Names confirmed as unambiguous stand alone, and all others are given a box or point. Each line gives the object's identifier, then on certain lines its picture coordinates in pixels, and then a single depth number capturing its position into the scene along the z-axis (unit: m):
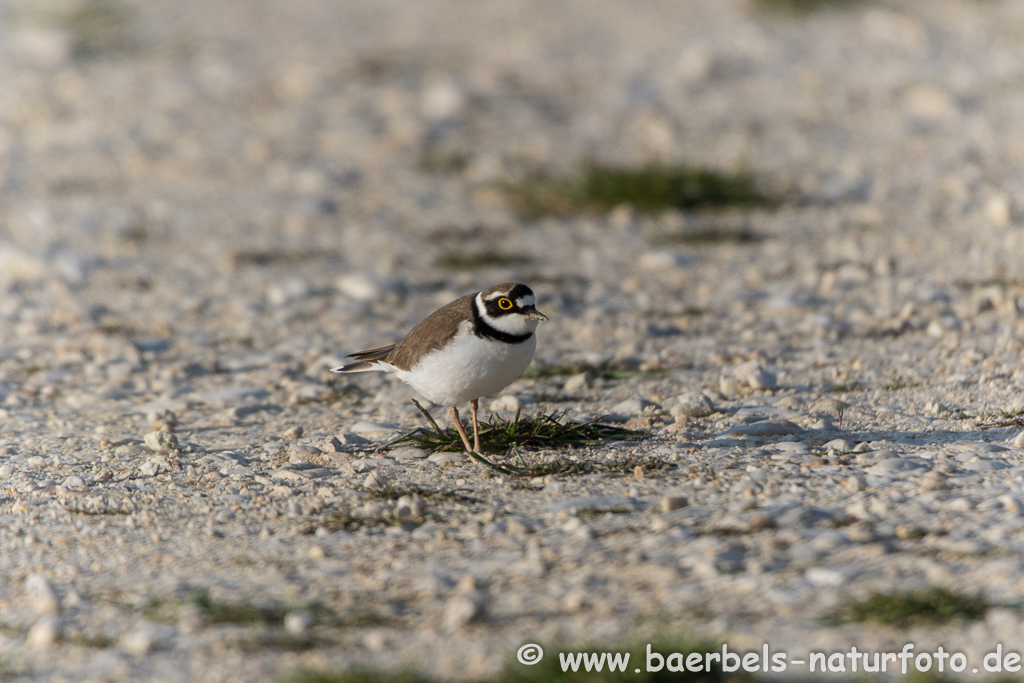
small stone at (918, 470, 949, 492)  8.58
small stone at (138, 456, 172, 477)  9.58
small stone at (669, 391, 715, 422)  10.80
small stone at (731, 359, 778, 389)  11.59
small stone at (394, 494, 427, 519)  8.65
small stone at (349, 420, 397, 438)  10.65
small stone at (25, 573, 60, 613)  7.31
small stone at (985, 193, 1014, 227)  15.91
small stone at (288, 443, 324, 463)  9.91
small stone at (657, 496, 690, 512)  8.52
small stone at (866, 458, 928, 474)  9.02
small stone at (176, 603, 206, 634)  6.97
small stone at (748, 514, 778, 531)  8.08
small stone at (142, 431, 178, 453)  10.18
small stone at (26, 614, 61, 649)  6.92
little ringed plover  9.52
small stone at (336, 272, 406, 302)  15.32
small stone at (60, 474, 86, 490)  9.25
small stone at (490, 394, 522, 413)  11.49
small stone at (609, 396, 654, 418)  11.02
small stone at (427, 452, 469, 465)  9.87
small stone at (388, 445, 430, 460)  10.02
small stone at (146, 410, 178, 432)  10.99
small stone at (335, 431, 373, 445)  10.38
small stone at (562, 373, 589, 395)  12.02
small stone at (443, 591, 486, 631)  6.92
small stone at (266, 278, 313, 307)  15.10
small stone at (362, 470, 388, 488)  9.14
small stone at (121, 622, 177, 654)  6.80
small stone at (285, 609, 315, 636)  6.87
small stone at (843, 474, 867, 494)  8.70
